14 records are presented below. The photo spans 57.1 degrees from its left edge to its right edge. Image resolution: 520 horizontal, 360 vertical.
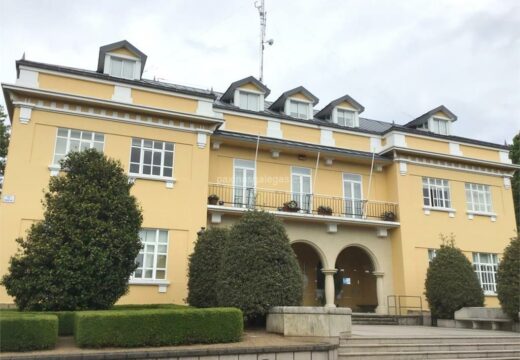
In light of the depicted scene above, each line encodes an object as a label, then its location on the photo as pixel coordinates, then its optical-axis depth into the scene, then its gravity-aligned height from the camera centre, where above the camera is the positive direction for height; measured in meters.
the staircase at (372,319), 18.45 -0.80
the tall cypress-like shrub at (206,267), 14.06 +0.84
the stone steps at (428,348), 10.62 -1.13
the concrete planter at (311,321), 11.03 -0.54
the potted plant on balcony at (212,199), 18.36 +3.62
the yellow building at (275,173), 16.42 +5.00
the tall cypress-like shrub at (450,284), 17.47 +0.54
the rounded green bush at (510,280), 15.15 +0.62
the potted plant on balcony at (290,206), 19.36 +3.57
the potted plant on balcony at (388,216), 21.09 +3.53
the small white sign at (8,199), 15.27 +2.95
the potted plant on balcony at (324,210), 19.92 +3.54
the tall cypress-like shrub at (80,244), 10.70 +1.12
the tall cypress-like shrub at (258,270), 11.60 +0.63
